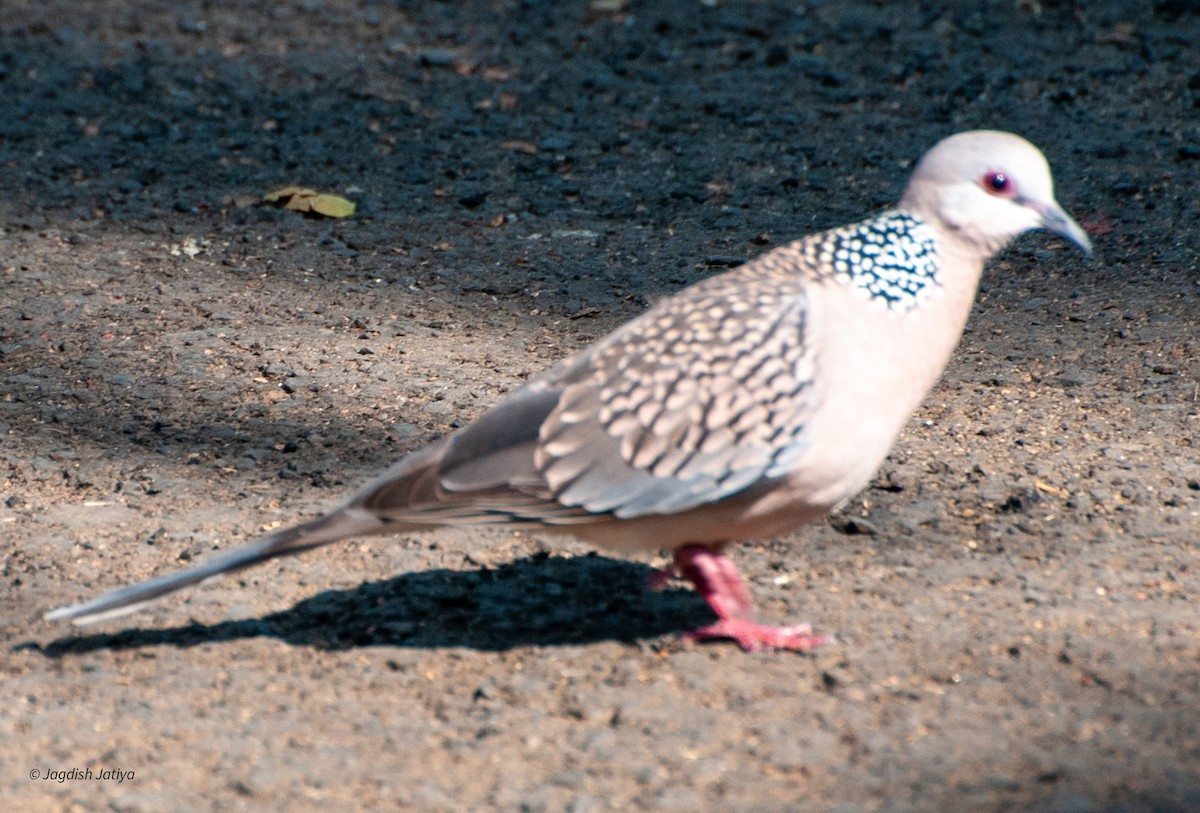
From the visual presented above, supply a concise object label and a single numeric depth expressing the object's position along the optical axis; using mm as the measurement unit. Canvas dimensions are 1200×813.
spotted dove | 6184
